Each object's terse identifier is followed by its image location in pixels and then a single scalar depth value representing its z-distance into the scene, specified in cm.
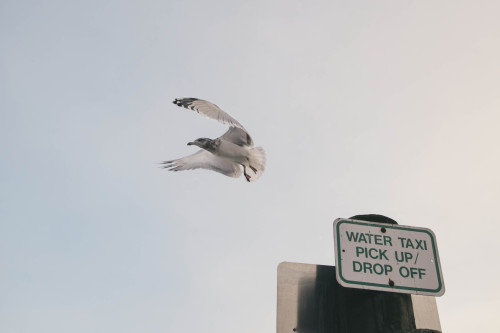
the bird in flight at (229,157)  699
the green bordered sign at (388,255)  190
